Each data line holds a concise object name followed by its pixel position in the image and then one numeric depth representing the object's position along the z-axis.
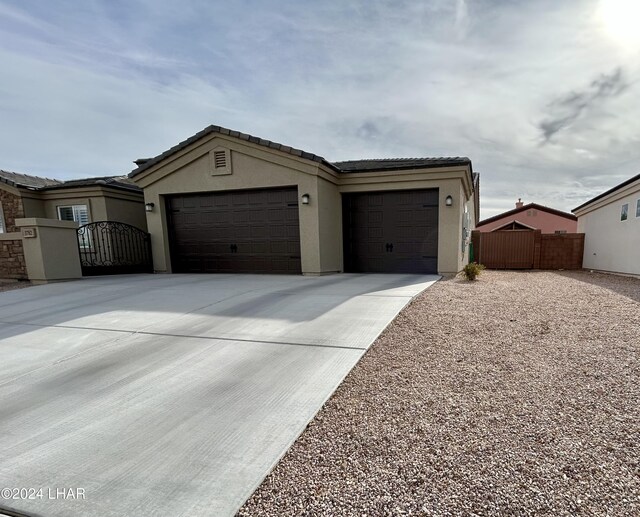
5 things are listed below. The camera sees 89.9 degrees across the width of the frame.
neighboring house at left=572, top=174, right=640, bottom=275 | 10.42
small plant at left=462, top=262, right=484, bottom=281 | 8.30
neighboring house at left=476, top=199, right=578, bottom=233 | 26.16
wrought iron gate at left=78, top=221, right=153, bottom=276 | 10.98
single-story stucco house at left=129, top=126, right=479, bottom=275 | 9.05
